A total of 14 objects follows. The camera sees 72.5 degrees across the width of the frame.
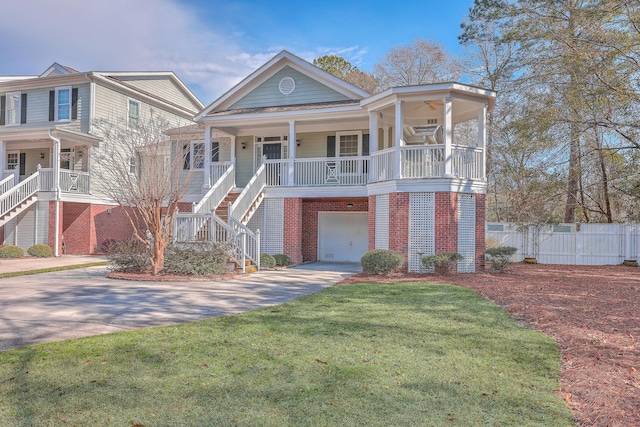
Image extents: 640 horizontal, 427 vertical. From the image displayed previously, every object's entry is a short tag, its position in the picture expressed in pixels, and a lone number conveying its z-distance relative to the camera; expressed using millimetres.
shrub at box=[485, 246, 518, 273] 13211
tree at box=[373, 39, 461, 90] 30886
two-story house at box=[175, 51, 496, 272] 13320
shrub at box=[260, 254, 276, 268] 14492
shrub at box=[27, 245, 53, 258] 18422
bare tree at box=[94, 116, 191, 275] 12102
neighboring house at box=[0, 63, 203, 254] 19281
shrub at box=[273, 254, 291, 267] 15270
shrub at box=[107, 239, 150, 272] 12562
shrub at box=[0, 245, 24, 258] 17719
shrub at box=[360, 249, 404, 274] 12289
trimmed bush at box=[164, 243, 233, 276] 11914
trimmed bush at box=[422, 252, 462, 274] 12289
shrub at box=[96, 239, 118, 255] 20233
